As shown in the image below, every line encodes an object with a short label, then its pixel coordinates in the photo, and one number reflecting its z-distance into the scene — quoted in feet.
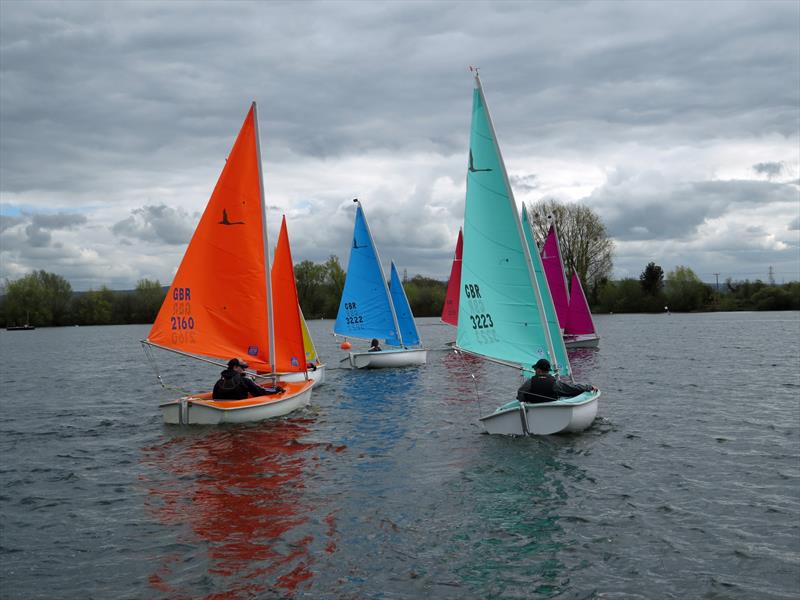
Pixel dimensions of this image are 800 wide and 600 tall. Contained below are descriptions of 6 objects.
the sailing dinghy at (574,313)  126.11
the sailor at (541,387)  49.37
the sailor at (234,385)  56.75
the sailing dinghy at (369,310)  105.19
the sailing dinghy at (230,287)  58.49
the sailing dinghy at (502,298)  49.93
